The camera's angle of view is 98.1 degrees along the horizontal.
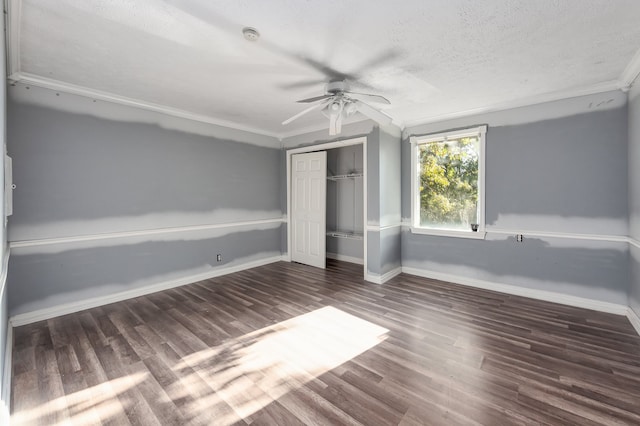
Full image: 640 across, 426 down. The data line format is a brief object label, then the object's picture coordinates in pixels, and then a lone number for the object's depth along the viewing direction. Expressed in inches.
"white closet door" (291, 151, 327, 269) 205.9
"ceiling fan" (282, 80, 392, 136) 112.7
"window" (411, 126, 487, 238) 164.6
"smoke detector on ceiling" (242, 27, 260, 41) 83.9
